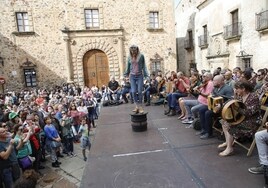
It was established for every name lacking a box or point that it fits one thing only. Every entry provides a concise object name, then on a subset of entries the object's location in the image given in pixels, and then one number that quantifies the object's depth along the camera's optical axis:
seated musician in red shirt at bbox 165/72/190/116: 5.55
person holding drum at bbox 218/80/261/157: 3.02
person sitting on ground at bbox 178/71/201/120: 5.13
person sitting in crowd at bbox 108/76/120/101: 8.80
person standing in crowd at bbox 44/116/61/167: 6.63
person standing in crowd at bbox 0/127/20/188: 4.26
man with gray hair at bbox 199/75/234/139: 3.72
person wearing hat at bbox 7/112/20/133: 5.73
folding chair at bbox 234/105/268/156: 2.90
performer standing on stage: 4.66
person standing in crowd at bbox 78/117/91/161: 7.44
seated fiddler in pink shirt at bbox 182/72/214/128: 4.36
